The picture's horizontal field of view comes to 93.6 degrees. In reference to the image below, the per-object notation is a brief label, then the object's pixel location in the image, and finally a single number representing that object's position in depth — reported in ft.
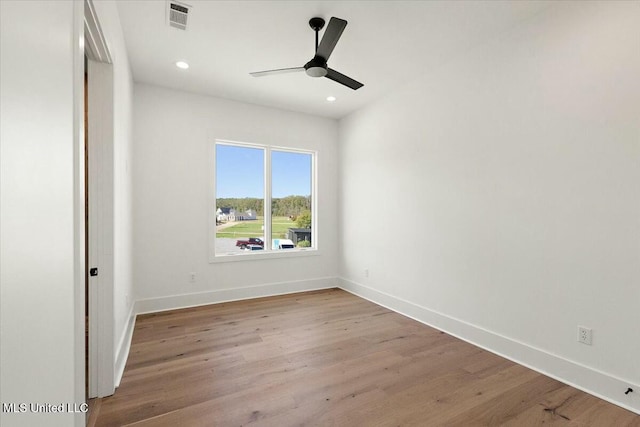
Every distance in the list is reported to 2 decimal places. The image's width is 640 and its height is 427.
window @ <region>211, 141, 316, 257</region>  14.14
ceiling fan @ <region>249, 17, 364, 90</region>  7.06
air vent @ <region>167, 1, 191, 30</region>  7.64
